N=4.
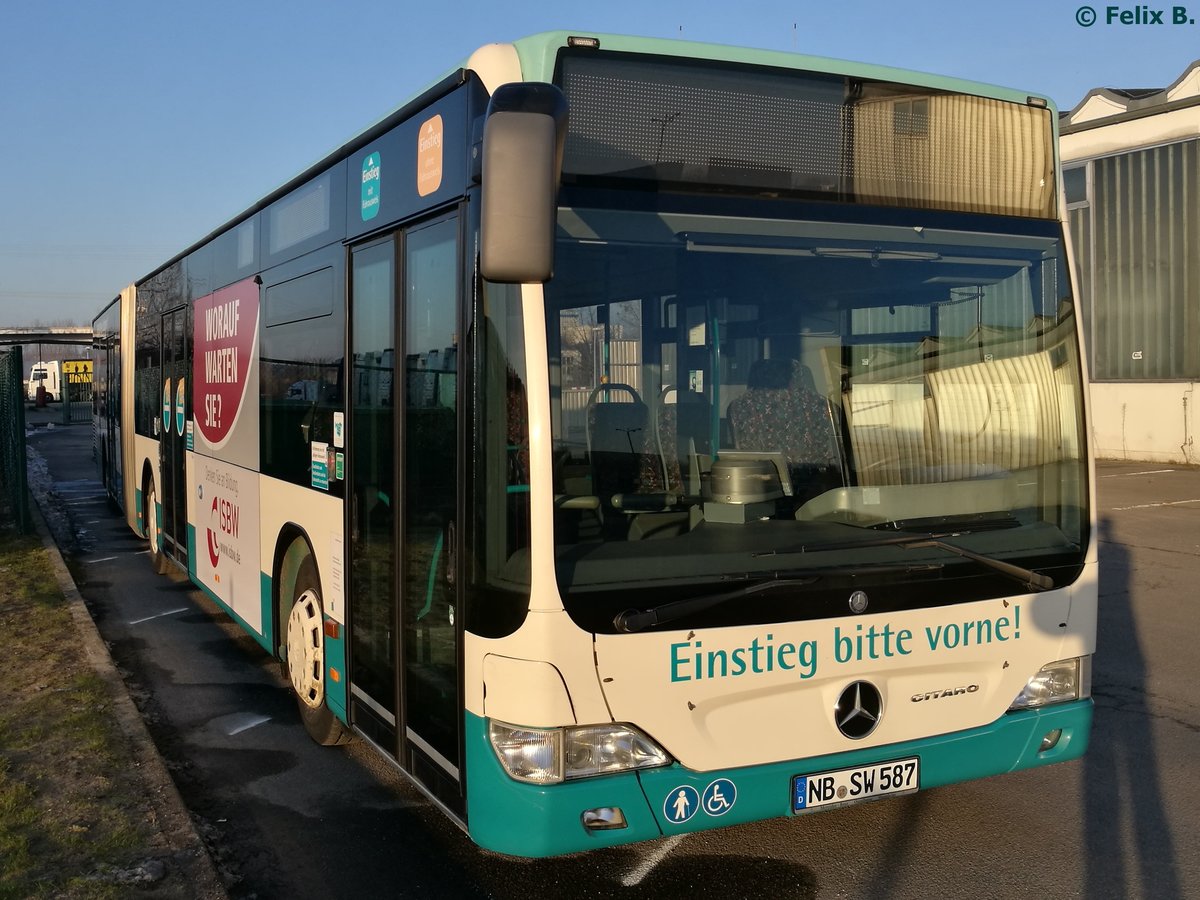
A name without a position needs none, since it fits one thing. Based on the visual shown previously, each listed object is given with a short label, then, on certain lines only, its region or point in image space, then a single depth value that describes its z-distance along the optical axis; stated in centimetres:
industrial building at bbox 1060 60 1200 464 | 1986
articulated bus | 338
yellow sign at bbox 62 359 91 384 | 6202
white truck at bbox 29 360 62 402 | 7056
